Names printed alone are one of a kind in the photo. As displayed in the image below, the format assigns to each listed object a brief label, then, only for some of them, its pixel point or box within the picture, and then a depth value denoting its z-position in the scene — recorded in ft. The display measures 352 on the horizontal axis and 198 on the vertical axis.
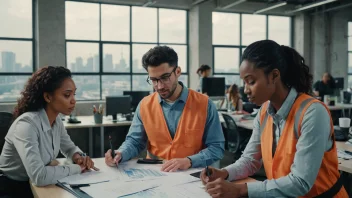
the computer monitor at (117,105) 17.18
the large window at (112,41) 26.48
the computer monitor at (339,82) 28.71
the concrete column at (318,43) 34.76
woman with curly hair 5.58
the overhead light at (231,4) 28.48
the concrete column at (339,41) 35.24
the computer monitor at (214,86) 22.18
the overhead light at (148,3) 26.88
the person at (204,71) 22.48
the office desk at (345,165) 7.29
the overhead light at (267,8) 28.94
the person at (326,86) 27.40
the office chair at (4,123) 9.16
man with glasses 6.66
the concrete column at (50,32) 24.45
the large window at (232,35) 31.63
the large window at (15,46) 24.31
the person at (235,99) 19.88
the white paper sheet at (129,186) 4.84
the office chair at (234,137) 15.28
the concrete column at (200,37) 29.35
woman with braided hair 4.27
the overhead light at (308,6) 27.98
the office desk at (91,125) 15.80
